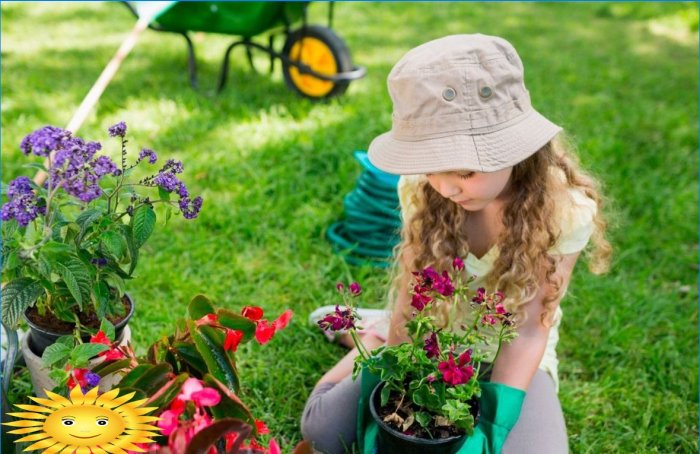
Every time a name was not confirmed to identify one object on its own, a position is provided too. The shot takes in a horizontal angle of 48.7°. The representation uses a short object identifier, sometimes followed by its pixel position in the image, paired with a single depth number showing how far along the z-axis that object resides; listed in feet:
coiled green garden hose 8.63
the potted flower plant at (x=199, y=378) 3.74
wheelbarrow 12.71
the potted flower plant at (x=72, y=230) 4.94
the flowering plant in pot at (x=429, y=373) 4.77
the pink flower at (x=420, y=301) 4.78
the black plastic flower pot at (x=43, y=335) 5.48
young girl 4.69
